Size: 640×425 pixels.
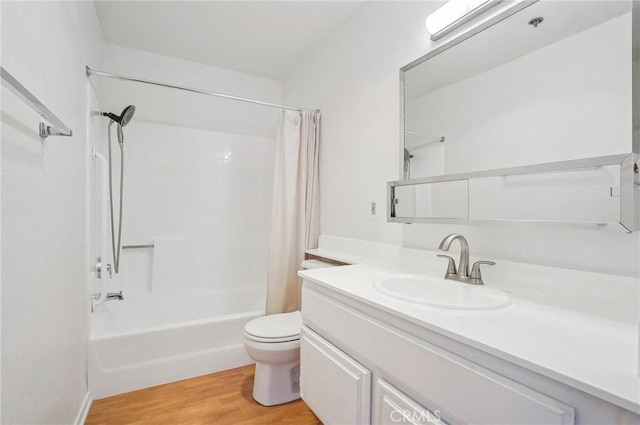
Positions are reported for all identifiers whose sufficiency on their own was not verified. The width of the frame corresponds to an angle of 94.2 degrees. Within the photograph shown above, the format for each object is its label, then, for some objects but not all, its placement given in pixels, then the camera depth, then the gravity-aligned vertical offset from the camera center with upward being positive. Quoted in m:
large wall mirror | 0.90 +0.37
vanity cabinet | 0.62 -0.45
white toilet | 1.71 -0.84
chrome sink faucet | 1.18 -0.21
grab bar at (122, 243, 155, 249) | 2.49 -0.28
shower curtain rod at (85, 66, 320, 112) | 1.79 +0.86
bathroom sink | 0.94 -0.29
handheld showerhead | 2.05 +0.68
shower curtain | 2.25 +0.07
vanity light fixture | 1.26 +0.90
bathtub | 1.85 -0.90
